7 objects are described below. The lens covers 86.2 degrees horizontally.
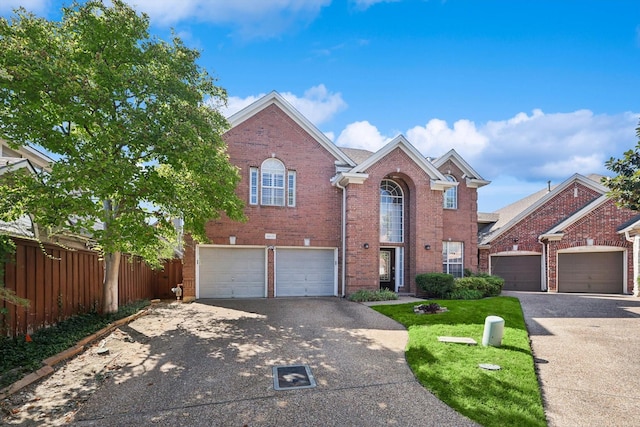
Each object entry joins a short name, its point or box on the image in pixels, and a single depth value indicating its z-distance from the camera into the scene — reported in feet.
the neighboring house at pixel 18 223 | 21.37
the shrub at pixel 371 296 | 45.42
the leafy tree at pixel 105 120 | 22.17
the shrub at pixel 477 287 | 47.35
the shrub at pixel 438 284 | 47.52
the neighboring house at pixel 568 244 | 59.11
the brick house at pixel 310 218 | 48.01
